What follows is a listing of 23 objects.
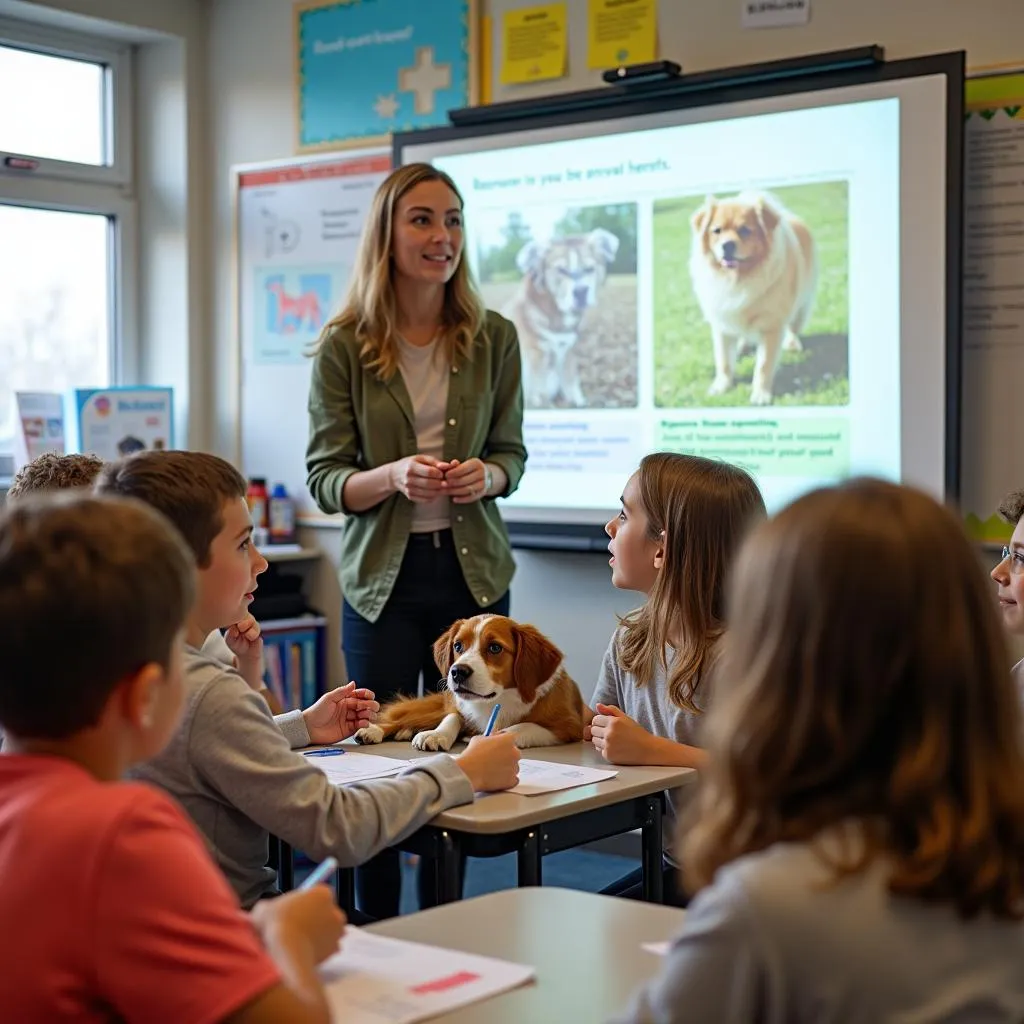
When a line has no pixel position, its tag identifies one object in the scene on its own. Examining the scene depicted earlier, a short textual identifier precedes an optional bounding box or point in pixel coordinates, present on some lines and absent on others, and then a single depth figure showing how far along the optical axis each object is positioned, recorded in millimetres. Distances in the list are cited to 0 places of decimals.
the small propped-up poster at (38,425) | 4652
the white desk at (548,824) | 1869
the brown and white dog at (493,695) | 2357
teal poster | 4375
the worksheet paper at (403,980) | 1207
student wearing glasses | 2334
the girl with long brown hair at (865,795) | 940
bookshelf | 4637
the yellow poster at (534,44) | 4125
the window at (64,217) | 4770
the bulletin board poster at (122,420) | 4684
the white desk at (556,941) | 1233
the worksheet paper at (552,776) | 2039
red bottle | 4820
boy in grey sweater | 1687
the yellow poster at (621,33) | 3951
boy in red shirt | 996
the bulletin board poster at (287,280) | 4746
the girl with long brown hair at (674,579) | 2373
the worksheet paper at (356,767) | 2049
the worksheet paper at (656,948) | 1352
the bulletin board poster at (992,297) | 3387
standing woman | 3127
